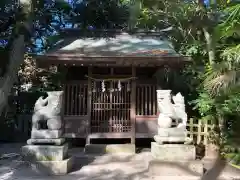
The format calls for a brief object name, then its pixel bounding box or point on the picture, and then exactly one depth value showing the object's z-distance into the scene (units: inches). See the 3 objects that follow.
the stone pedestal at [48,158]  162.0
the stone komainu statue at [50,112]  166.1
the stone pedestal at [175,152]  160.1
